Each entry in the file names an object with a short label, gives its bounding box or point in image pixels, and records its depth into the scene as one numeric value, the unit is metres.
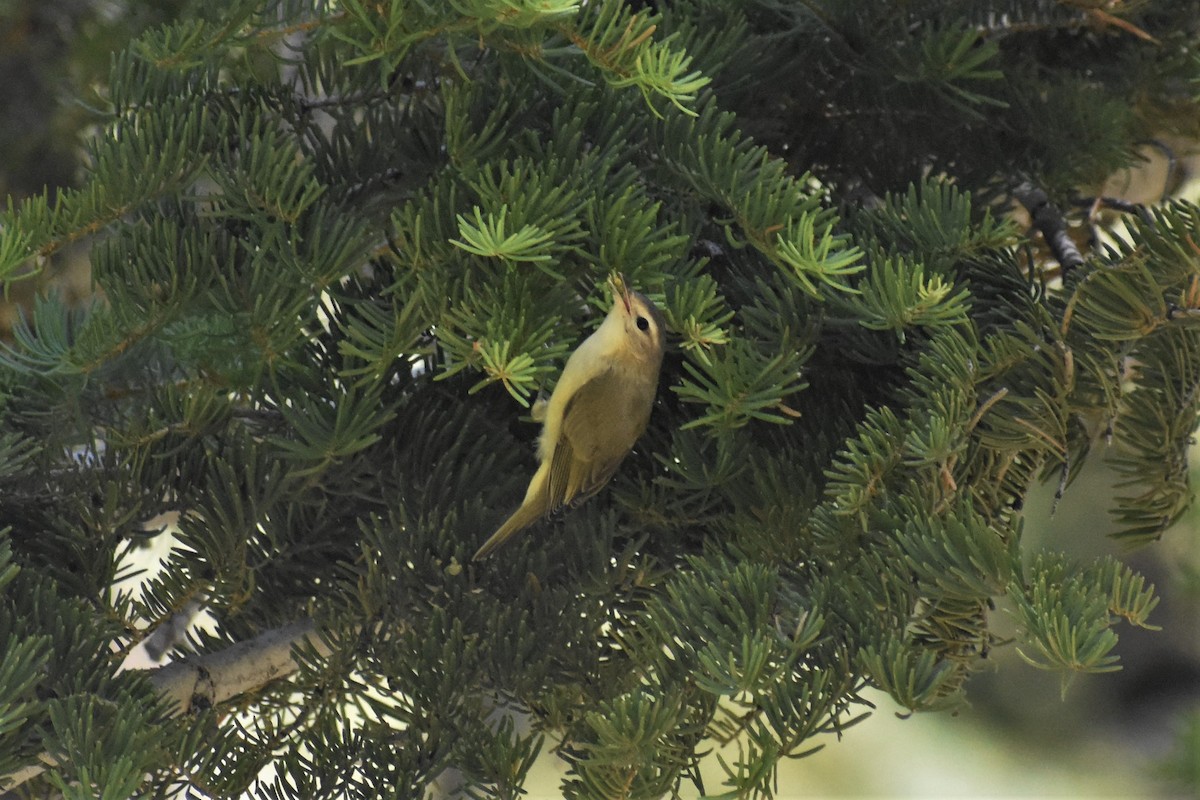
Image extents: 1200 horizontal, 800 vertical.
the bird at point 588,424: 5.74
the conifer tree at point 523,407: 5.68
